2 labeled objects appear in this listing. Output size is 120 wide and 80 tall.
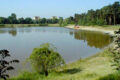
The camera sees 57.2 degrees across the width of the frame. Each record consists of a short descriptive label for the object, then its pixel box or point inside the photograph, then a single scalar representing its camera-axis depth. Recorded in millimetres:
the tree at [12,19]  80375
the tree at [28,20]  88191
